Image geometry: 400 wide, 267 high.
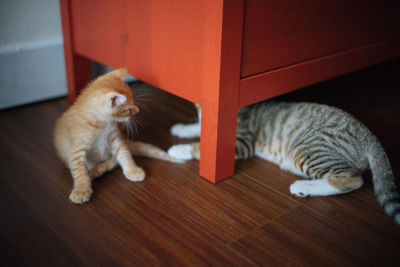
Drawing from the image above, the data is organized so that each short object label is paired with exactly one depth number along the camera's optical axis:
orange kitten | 1.47
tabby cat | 1.46
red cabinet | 1.37
